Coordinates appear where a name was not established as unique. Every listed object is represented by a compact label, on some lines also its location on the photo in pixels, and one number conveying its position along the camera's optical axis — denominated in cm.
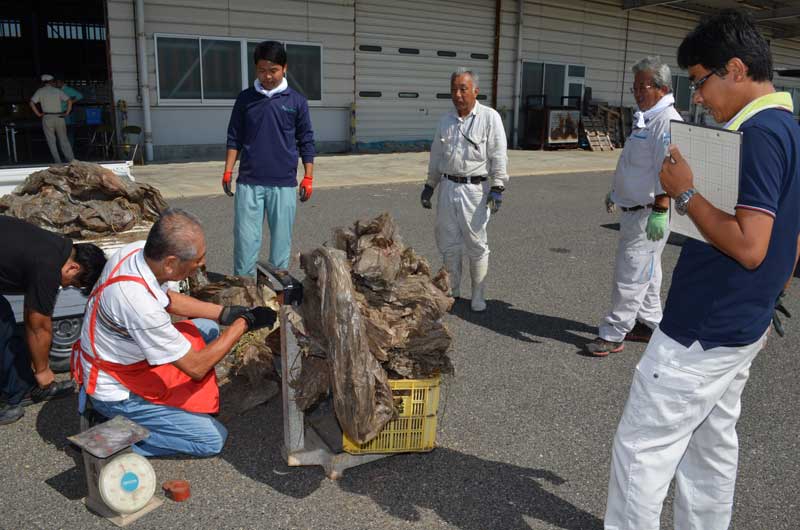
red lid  327
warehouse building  1523
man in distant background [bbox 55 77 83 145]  1516
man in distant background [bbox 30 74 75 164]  1441
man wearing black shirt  371
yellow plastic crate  343
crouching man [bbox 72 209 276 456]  328
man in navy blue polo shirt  221
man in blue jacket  571
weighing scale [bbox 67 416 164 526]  307
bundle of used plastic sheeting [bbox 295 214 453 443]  312
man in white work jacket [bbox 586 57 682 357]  477
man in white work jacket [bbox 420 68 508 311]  581
